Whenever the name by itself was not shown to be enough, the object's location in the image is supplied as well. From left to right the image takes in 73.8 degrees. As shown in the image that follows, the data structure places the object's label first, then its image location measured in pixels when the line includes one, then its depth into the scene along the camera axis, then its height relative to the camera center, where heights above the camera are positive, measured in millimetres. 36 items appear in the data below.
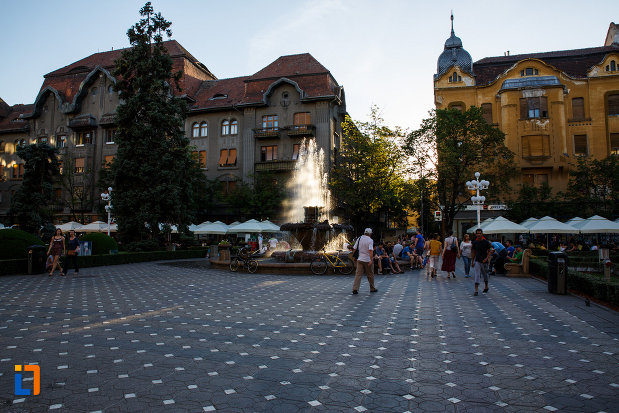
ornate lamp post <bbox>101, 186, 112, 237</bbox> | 30712 +3164
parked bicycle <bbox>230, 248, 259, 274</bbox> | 18734 -1049
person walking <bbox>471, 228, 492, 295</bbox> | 11633 -494
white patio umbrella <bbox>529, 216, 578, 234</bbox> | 24733 +770
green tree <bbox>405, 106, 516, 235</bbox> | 34656 +7607
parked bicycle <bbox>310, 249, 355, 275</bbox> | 17516 -1086
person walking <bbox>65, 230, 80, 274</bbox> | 17203 -366
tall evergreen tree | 28938 +6741
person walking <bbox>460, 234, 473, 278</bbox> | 17344 -560
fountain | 39000 +5380
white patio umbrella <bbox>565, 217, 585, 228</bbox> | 26136 +1214
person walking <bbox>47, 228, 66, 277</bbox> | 16838 -318
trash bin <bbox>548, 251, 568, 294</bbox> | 11891 -929
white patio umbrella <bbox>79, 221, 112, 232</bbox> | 34594 +1044
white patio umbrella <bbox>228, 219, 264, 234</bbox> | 31258 +951
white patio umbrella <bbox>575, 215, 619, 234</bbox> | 23500 +789
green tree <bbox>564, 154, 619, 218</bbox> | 34322 +4635
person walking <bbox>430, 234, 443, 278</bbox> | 16688 -584
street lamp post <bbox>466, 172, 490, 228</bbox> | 24547 +3243
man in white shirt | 11664 -548
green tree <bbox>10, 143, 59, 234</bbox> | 27797 +3421
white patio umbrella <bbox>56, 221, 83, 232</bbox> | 35288 +1144
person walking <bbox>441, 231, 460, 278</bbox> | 15867 -556
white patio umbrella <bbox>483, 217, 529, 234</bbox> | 24578 +712
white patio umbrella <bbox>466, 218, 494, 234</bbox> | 27609 +945
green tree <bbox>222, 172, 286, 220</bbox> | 39531 +4049
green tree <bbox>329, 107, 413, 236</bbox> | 37688 +6373
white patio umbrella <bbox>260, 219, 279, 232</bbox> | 31875 +996
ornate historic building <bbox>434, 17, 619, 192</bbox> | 41500 +13246
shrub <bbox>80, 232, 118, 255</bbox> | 24762 -222
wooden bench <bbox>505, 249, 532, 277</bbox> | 17625 -1215
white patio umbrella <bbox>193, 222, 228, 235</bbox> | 33812 +870
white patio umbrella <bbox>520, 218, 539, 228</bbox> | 27752 +1223
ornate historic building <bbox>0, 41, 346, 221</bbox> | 42219 +13095
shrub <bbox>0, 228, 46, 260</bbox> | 17719 -204
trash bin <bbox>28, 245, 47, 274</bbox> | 17188 -822
